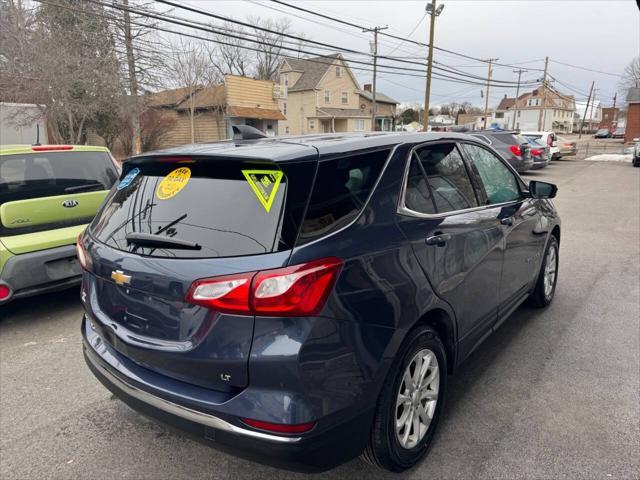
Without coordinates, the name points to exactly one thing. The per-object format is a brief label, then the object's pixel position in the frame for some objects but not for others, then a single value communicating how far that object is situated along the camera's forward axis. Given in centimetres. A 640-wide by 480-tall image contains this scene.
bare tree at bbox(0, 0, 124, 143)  1442
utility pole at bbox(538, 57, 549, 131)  4994
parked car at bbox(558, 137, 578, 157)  2644
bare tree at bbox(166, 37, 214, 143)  2616
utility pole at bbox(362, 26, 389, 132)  3214
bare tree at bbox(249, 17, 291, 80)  5548
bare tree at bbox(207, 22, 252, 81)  4762
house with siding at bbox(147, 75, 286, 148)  3266
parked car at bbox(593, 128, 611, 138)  7050
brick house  4677
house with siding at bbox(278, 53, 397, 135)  4322
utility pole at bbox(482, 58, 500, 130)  4703
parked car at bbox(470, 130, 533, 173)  1645
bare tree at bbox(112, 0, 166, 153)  1742
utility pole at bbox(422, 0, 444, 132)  2439
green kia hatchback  413
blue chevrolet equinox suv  185
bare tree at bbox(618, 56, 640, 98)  6650
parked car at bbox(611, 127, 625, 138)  6772
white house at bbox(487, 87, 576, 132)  9031
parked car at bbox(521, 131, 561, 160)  2297
